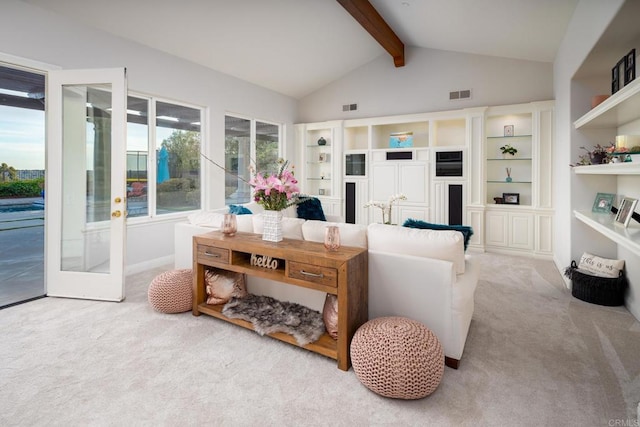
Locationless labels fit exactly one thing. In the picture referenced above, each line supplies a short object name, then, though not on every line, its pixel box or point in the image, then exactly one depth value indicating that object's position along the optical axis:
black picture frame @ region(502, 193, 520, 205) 5.25
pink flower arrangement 2.48
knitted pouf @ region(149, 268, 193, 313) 2.85
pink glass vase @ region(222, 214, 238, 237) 2.78
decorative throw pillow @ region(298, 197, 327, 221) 5.05
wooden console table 2.06
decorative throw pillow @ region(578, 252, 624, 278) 3.15
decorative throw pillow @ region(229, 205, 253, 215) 3.80
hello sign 2.43
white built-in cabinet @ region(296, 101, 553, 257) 4.98
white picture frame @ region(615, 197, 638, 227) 2.39
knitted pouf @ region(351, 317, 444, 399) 1.74
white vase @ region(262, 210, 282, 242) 2.54
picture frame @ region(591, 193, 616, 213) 3.21
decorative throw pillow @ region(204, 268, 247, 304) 2.83
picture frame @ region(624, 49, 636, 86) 2.43
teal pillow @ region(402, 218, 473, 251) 2.51
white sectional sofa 2.13
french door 3.20
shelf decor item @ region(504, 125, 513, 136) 5.28
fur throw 2.33
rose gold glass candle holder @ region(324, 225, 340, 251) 2.28
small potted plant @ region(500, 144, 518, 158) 5.25
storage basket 3.06
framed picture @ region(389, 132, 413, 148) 5.98
